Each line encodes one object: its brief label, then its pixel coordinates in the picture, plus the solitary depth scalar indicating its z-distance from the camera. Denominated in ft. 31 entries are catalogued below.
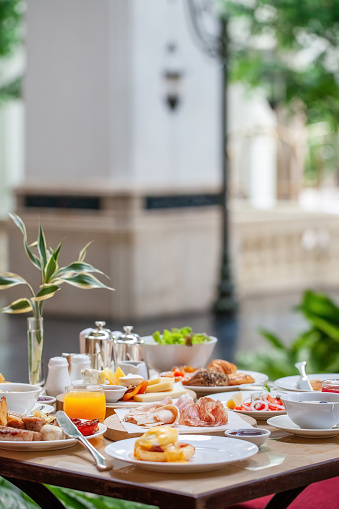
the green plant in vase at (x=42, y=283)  16.85
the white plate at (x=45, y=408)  15.12
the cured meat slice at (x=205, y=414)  14.02
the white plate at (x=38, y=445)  13.11
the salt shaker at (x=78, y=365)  16.87
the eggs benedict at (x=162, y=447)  12.16
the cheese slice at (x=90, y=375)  15.69
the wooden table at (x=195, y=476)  11.42
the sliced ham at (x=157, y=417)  14.02
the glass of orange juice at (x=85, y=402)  14.28
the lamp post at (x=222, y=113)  59.52
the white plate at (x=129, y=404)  15.41
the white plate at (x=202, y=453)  11.96
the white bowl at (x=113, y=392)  15.64
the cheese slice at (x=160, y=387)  15.90
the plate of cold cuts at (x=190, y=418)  13.89
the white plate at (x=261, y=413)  14.94
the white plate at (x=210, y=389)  16.62
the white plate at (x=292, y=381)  16.47
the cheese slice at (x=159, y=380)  16.05
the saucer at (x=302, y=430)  13.72
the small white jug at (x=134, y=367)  16.74
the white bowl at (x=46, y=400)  15.95
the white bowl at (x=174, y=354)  18.05
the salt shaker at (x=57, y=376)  16.49
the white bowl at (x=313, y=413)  13.75
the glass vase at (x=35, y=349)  17.16
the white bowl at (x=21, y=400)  14.72
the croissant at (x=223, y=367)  17.77
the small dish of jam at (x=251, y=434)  13.14
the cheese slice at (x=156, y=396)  15.59
